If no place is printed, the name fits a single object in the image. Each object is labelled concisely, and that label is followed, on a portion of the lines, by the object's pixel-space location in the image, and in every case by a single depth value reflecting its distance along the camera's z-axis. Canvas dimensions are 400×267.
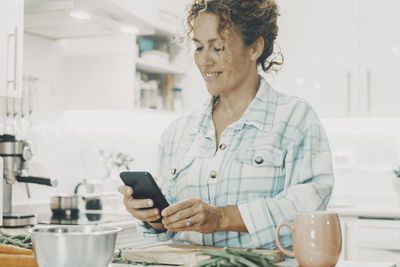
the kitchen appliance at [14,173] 2.32
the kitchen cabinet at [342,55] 3.42
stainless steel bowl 1.04
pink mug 1.15
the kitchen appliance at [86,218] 2.45
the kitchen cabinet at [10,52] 2.22
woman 1.42
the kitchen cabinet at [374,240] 3.02
